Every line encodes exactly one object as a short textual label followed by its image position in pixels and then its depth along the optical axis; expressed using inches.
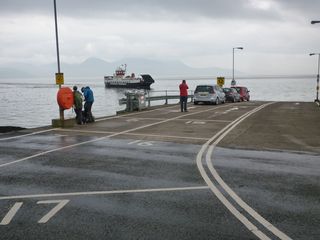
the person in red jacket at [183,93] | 1064.2
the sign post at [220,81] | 1863.8
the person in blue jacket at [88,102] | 788.6
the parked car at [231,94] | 1736.0
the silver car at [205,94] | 1403.8
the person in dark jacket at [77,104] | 750.5
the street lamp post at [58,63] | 738.8
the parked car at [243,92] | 1955.0
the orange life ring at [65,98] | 711.7
